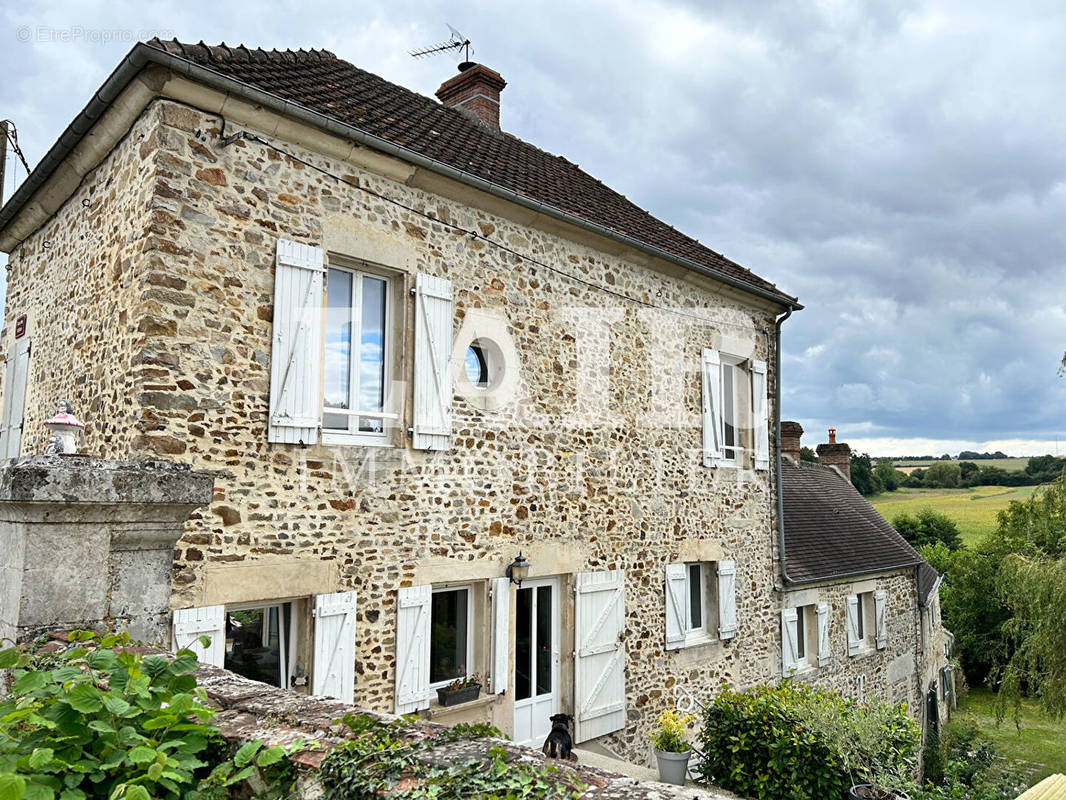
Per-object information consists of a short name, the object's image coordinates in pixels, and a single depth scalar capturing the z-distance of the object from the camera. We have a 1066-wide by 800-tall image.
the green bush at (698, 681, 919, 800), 6.68
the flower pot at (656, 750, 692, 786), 7.82
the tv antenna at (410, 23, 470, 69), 11.23
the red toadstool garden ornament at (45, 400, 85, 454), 4.10
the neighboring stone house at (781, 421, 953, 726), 12.02
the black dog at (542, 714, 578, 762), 7.18
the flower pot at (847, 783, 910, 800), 6.28
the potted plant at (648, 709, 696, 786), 7.84
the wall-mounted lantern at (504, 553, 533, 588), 7.26
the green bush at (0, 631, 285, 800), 1.81
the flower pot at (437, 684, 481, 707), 6.69
